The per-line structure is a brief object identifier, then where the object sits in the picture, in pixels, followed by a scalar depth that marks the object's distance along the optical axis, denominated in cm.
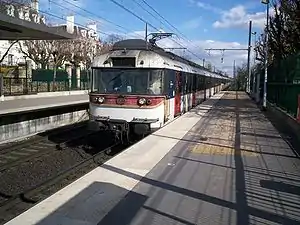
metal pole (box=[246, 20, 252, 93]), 3317
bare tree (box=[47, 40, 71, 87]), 3559
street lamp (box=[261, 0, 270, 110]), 1566
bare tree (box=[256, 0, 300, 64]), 1392
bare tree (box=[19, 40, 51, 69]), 3523
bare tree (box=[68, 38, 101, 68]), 3864
